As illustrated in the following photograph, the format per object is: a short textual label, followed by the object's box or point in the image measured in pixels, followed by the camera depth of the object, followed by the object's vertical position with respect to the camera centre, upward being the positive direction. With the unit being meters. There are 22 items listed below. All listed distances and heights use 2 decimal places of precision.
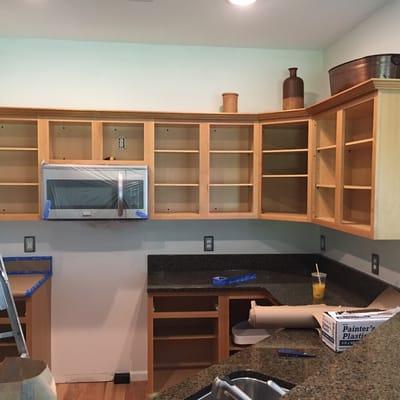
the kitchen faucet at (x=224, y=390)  1.27 -0.63
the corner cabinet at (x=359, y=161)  2.09 +0.14
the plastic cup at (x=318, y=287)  2.60 -0.62
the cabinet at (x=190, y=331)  2.88 -1.07
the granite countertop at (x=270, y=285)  2.60 -0.69
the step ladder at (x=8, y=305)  2.32 -0.66
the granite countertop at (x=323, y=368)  1.01 -0.52
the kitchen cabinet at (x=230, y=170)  3.31 +0.12
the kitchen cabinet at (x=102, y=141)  3.12 +0.33
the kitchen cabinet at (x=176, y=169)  3.27 +0.12
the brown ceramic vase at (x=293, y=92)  3.09 +0.68
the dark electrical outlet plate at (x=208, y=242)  3.40 -0.46
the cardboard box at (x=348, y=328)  1.75 -0.59
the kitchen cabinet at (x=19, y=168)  3.15 +0.12
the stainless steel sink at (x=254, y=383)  1.50 -0.71
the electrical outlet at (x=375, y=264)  2.60 -0.48
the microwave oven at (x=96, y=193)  2.87 -0.06
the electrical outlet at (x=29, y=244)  3.24 -0.46
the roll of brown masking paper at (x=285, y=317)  2.05 -0.64
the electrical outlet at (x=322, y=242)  3.42 -0.46
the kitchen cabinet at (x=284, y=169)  3.27 +0.12
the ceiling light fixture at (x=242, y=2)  2.38 +1.03
